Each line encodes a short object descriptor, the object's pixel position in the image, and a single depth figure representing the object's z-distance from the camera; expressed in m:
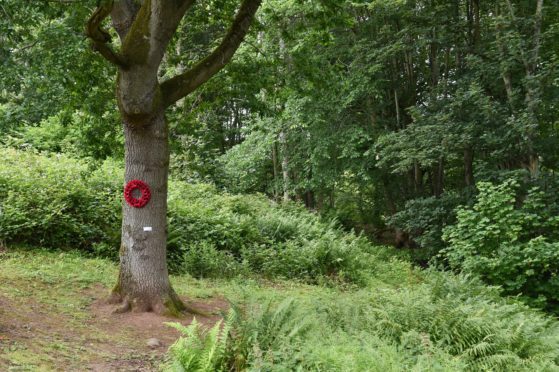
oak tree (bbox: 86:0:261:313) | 6.92
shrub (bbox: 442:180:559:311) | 11.99
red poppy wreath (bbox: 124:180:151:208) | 7.22
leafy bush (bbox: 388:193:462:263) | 16.31
